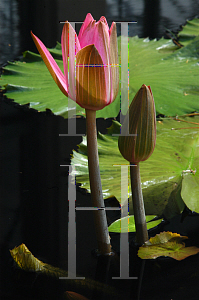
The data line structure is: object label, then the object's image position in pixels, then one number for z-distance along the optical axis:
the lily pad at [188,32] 3.11
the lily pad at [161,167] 1.41
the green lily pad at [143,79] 2.00
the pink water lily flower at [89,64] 1.21
